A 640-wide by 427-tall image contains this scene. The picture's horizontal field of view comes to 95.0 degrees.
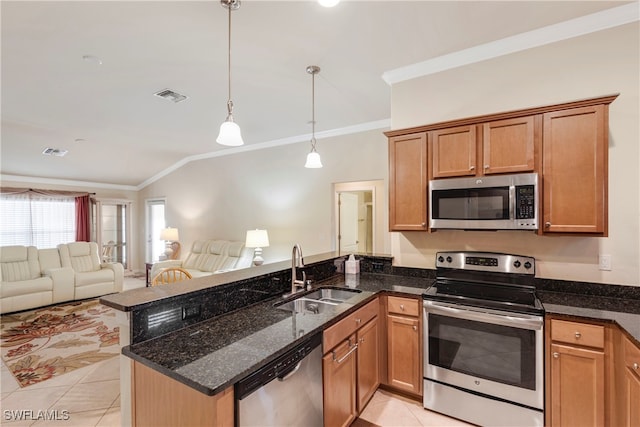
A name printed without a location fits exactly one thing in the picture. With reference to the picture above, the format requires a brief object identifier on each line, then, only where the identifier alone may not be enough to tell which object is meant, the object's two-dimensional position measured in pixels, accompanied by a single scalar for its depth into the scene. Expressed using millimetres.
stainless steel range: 1884
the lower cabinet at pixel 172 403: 1099
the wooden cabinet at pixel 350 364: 1730
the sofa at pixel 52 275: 4523
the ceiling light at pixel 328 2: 1635
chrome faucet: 2303
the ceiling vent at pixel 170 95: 3429
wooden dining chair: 3253
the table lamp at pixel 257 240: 4902
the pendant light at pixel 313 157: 2832
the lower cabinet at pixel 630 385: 1441
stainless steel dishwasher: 1197
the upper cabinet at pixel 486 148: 2178
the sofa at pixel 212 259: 5473
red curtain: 7199
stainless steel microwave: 2115
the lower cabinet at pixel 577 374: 1724
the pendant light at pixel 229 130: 1953
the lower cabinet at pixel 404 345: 2307
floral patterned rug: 2926
